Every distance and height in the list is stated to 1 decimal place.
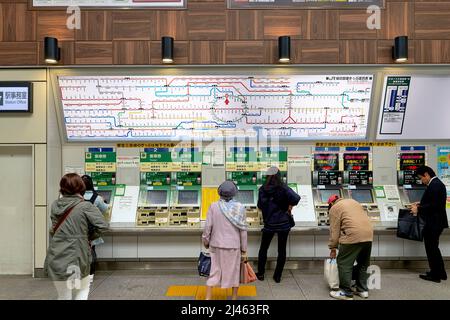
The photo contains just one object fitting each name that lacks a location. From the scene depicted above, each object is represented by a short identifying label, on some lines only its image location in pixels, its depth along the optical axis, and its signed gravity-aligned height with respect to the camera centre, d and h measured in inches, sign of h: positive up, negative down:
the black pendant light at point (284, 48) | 203.0 +63.1
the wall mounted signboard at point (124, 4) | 210.7 +90.7
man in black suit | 194.4 -33.2
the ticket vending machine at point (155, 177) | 219.1 -12.0
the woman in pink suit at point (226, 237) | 153.4 -34.1
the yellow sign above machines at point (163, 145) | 223.9 +8.0
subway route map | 219.3 +31.9
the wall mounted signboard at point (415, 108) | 217.0 +32.1
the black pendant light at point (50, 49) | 203.2 +61.4
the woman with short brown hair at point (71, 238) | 119.6 -27.5
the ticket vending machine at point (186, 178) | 218.7 -12.4
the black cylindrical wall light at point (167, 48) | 203.5 +62.5
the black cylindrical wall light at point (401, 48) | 203.8 +63.9
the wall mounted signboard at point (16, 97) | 209.2 +34.9
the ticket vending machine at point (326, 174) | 221.9 -9.2
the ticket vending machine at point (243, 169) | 222.2 -6.7
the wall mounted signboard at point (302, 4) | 210.2 +91.4
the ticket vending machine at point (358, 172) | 222.2 -7.9
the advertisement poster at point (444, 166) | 223.1 -3.7
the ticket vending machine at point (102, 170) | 222.2 -7.9
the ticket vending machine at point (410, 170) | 221.1 -6.4
